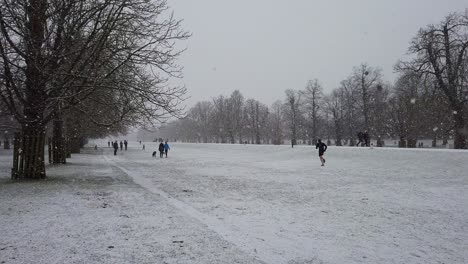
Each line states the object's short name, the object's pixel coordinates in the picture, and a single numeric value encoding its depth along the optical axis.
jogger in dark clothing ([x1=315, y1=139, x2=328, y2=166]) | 24.78
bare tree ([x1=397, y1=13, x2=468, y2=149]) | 31.86
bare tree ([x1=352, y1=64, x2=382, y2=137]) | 58.24
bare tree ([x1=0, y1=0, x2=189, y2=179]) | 12.36
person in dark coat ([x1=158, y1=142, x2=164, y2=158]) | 37.84
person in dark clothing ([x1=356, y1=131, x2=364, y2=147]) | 37.47
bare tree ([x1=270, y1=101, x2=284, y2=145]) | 92.69
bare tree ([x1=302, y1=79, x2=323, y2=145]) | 71.24
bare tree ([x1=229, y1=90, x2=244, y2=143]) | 89.75
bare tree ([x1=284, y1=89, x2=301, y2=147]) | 77.53
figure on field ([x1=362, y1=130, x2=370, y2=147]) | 34.76
